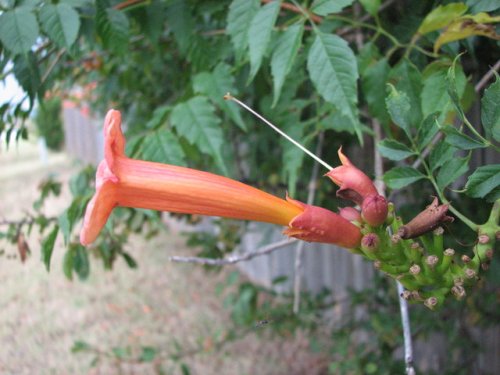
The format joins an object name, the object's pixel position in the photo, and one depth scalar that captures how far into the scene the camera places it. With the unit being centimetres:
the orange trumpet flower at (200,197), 16
